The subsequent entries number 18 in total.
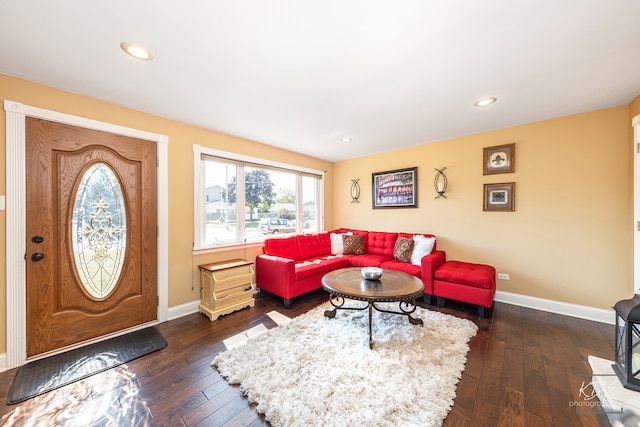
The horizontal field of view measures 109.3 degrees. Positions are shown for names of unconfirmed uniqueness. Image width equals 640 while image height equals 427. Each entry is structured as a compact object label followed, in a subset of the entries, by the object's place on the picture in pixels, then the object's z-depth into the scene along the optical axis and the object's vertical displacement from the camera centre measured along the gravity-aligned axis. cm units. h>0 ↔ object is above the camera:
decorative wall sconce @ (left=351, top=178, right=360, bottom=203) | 486 +45
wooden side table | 277 -98
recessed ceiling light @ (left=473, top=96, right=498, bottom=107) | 238 +117
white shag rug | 143 -127
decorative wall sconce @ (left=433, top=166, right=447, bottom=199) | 371 +47
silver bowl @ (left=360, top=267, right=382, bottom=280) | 250 -70
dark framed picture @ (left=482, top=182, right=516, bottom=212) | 314 +20
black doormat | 168 -131
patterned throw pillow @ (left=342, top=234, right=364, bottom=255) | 420 -62
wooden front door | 202 -23
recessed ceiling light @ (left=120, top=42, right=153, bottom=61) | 158 +116
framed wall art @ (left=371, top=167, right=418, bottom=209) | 407 +43
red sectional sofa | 312 -80
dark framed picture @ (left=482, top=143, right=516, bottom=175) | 312 +74
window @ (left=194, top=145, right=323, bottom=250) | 315 +21
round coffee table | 211 -78
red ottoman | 273 -93
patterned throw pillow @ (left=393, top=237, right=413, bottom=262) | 361 -62
